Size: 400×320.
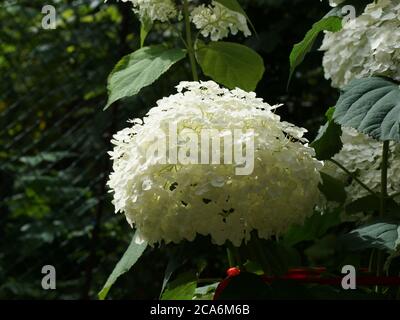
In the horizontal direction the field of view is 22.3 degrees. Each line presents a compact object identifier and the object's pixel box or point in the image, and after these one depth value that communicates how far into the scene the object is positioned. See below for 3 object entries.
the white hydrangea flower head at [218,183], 0.78
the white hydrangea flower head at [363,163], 1.00
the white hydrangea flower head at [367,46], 0.93
